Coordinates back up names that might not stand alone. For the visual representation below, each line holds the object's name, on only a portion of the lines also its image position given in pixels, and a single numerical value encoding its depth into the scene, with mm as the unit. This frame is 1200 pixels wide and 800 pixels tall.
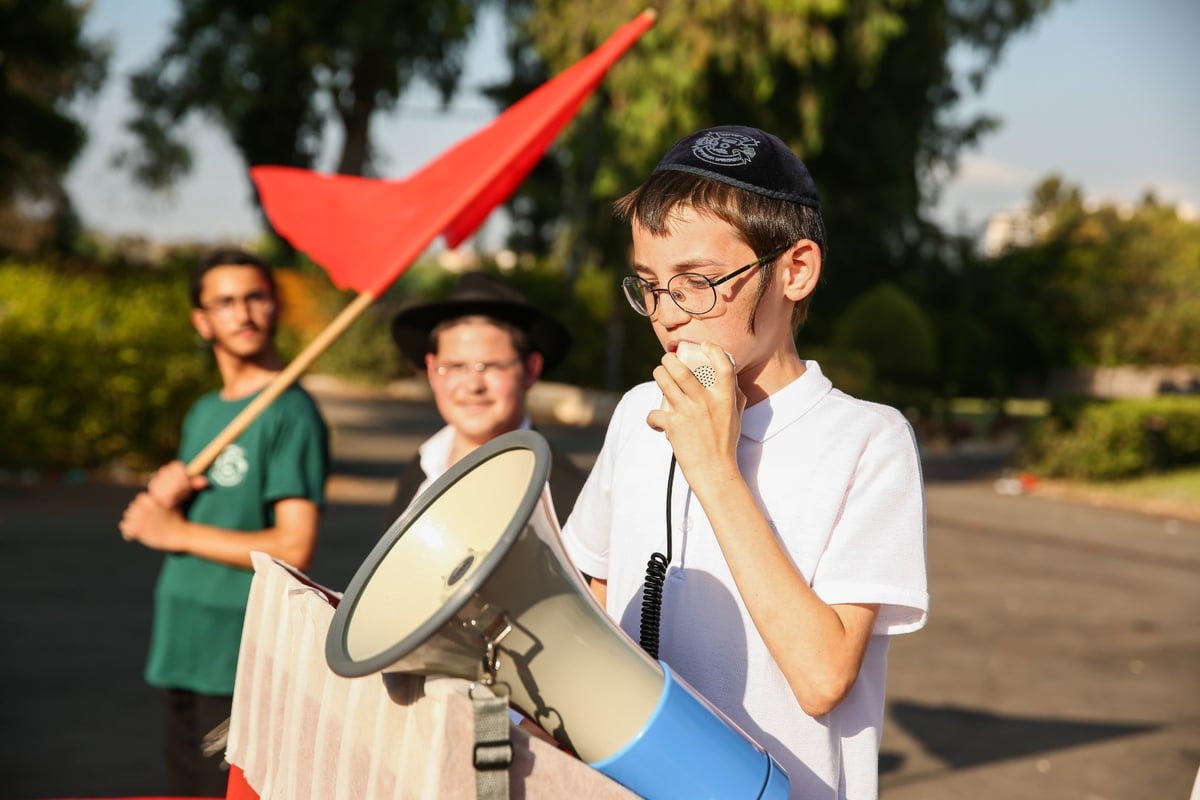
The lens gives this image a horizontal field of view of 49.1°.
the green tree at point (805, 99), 19203
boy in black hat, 3498
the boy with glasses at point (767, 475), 1688
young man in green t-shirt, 3617
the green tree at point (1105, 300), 34500
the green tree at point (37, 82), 16859
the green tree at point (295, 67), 21531
